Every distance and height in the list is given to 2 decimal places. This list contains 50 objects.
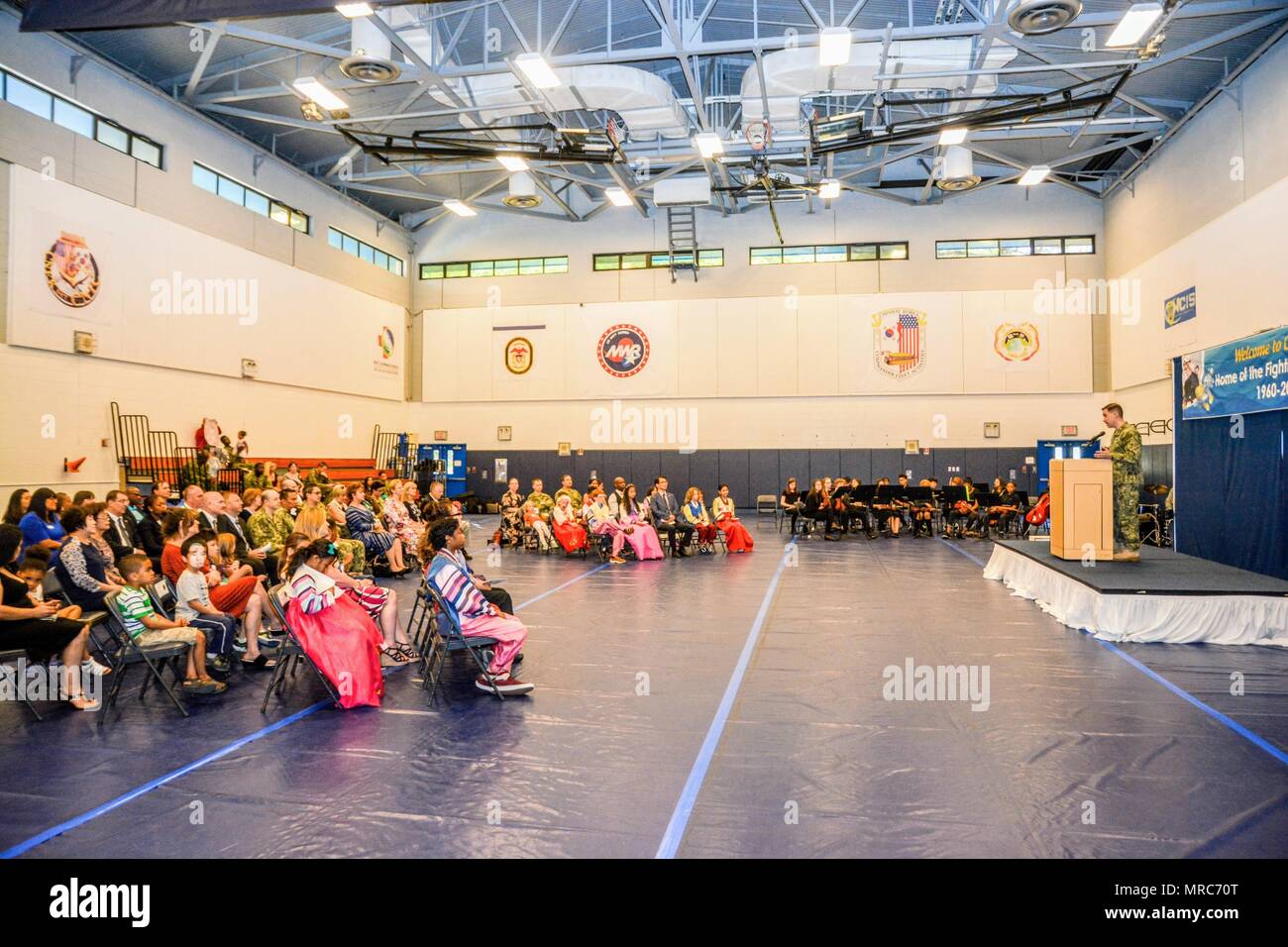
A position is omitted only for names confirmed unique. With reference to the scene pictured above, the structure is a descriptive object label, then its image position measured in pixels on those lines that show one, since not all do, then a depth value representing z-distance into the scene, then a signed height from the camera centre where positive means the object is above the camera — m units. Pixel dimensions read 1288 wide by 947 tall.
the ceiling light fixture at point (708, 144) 14.95 +6.23
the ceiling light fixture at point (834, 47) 10.69 +5.88
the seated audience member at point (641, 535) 12.26 -1.06
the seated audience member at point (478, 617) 5.10 -0.98
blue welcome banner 7.71 +0.96
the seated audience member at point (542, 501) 14.09 -0.63
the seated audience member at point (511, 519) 14.48 -0.96
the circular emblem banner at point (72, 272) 12.30 +3.15
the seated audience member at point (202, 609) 5.36 -0.98
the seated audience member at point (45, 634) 4.62 -0.99
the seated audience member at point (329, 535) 8.19 -0.70
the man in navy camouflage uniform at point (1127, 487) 8.16 -0.22
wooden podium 7.99 -0.41
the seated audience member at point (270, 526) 8.39 -0.63
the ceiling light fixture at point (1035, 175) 16.83 +6.37
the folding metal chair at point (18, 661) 4.59 -1.20
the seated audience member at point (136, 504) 9.36 -0.47
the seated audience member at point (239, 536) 7.39 -0.67
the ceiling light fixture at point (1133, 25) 9.86 +5.80
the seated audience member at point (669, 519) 12.92 -0.86
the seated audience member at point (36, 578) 5.00 -0.70
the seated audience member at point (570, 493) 13.39 -0.44
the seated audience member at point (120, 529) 7.36 -0.64
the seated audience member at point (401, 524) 11.20 -0.82
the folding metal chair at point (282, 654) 4.87 -1.24
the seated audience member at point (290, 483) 9.38 -0.19
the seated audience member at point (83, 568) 5.36 -0.70
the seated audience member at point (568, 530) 12.65 -1.02
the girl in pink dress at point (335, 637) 4.85 -1.07
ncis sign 15.02 +3.14
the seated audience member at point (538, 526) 13.61 -1.02
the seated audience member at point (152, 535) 8.63 -0.74
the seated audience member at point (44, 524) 8.20 -0.61
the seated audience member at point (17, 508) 8.74 -0.46
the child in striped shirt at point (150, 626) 4.88 -1.01
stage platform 6.28 -1.15
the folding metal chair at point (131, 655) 4.71 -1.14
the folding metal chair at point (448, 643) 5.00 -1.14
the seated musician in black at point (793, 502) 16.81 -0.77
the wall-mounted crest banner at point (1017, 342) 20.55 +3.28
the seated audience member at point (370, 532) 10.32 -0.87
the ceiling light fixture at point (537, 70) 11.50 +5.96
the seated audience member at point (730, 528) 13.76 -1.07
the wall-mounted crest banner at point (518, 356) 22.94 +3.27
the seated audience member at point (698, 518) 13.67 -0.89
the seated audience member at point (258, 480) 14.61 -0.25
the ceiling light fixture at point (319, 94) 12.41 +6.07
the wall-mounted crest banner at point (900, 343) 21.02 +3.35
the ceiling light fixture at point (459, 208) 18.67 +6.28
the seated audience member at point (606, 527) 12.20 -0.94
